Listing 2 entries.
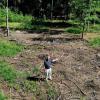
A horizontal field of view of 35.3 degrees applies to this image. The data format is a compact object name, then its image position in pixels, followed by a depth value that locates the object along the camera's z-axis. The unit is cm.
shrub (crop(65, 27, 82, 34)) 1610
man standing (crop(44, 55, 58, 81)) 960
